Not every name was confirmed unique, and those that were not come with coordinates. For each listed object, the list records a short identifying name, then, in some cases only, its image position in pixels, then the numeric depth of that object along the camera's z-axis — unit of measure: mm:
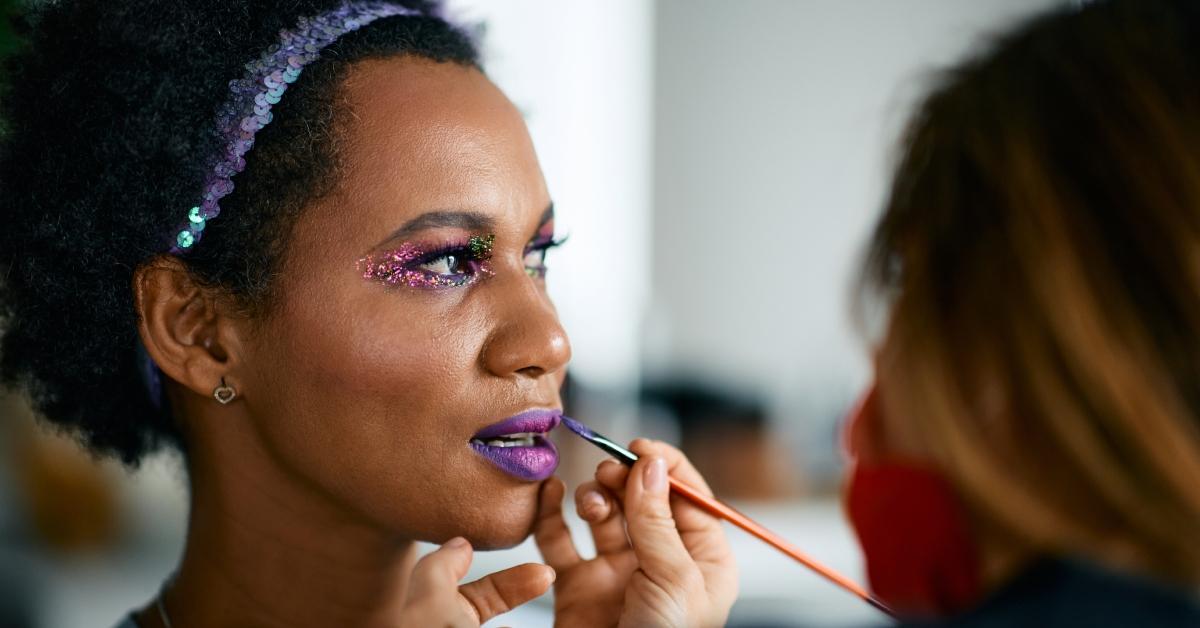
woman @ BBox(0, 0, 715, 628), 834
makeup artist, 544
